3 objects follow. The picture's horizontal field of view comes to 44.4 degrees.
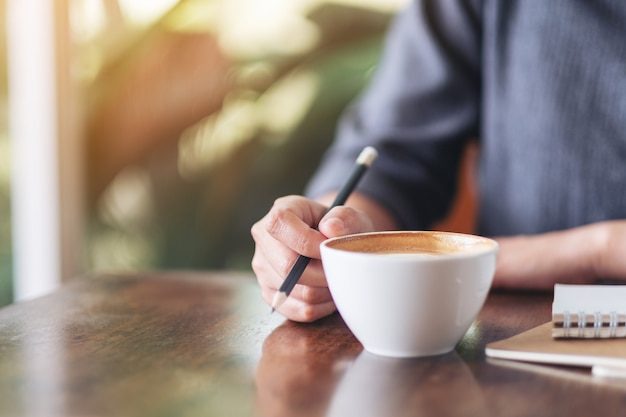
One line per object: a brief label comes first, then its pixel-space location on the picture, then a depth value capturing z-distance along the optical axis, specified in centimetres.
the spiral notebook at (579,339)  60
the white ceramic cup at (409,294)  60
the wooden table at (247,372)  53
